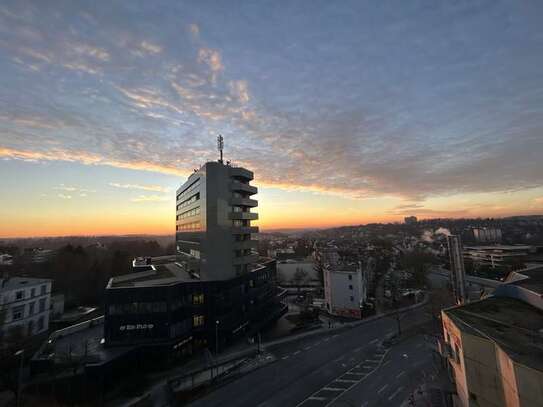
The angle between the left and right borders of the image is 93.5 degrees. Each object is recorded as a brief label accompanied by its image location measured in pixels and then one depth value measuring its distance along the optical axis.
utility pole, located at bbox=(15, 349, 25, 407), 25.69
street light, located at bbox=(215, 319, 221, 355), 40.97
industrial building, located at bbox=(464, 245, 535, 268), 100.94
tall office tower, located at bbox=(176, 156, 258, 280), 43.72
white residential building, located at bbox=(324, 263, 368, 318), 59.69
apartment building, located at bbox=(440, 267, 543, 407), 13.91
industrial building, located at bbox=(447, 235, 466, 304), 51.59
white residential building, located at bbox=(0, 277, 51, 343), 44.88
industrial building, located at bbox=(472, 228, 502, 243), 181.09
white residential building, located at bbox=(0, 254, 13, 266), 92.46
